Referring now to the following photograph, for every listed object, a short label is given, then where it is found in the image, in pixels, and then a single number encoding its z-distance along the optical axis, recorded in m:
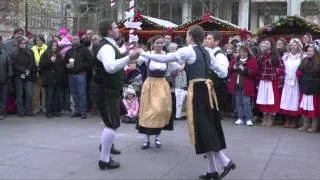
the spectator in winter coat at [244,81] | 11.59
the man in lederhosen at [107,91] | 7.10
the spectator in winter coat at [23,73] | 12.47
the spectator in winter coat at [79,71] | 12.37
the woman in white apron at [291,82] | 11.13
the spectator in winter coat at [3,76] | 12.20
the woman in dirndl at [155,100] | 8.56
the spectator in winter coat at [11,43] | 12.72
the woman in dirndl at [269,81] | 11.45
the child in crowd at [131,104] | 11.83
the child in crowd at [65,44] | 12.84
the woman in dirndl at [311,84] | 10.73
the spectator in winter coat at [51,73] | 12.58
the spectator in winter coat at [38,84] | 12.84
